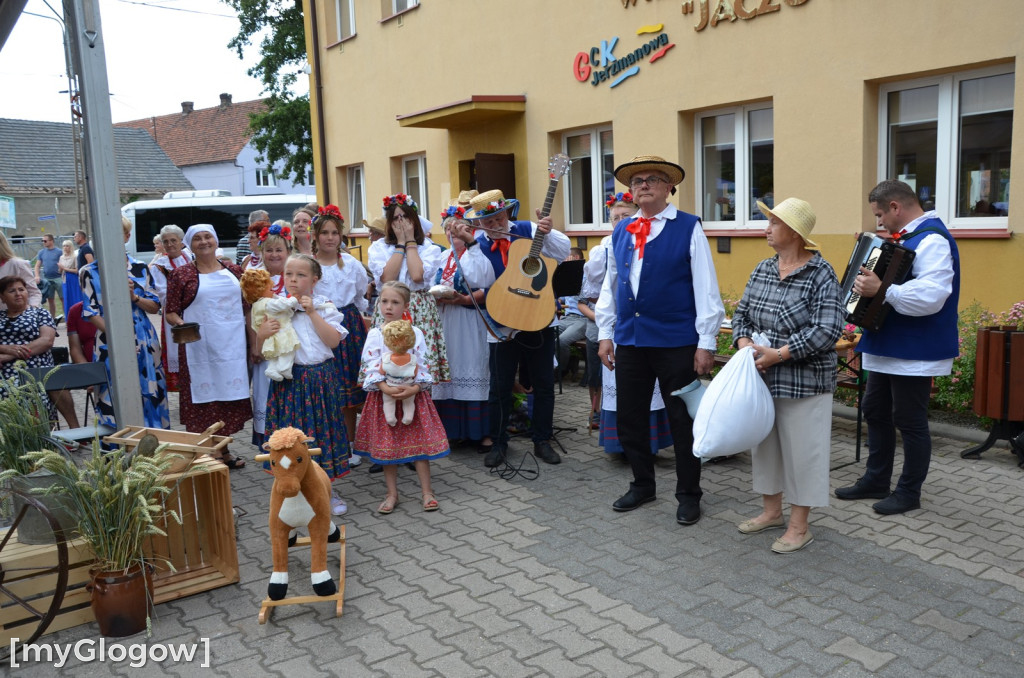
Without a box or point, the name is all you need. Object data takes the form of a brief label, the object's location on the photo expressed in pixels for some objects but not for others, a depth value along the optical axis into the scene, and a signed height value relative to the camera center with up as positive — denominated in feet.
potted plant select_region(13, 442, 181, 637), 12.07 -3.86
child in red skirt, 16.96 -3.82
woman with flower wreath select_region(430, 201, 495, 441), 20.27 -2.44
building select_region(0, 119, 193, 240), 118.11 +11.53
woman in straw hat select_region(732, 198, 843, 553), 13.74 -2.04
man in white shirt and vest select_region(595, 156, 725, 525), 15.21 -1.43
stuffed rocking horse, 12.19 -3.90
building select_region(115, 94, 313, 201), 160.04 +17.99
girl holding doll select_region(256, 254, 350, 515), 16.25 -2.66
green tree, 92.17 +19.09
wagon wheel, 11.82 -4.81
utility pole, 14.39 +0.88
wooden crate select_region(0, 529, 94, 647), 12.15 -4.92
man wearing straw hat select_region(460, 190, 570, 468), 20.13 -2.75
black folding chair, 14.89 -2.44
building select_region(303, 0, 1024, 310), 23.57 +4.35
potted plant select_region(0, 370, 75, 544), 12.93 -3.26
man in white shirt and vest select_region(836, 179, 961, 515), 15.03 -2.20
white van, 73.61 +2.76
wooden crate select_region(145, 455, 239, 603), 13.58 -4.81
